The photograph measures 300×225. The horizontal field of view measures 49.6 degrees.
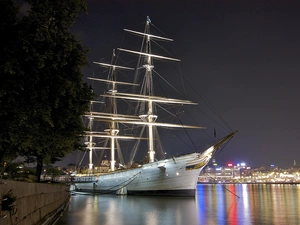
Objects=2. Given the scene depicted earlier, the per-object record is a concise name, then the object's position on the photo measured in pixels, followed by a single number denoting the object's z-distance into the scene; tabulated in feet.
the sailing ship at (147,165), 141.49
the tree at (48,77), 40.27
